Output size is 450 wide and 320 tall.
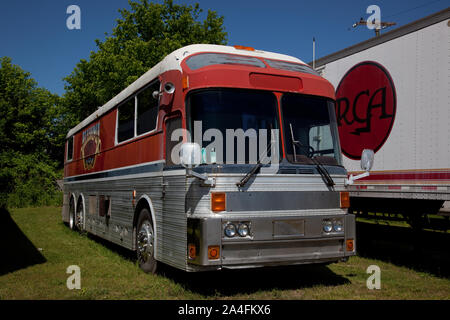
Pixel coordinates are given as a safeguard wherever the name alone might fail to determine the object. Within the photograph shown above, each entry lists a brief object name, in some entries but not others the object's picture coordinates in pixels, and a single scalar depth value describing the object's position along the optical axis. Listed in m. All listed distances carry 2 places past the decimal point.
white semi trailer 7.25
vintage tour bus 5.66
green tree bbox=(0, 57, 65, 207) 37.25
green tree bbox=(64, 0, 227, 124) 24.47
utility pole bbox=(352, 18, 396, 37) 29.77
